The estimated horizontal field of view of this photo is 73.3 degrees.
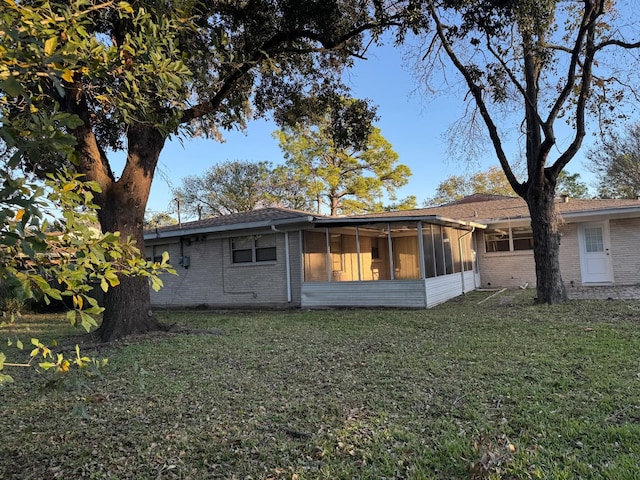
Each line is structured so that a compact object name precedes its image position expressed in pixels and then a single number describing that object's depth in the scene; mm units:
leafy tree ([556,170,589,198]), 38500
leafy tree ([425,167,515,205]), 39500
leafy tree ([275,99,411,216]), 32656
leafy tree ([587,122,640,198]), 23703
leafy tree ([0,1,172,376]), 1542
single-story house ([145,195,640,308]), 12102
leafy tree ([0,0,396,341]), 1888
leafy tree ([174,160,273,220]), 34719
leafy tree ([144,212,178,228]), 36625
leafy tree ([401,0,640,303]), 9258
